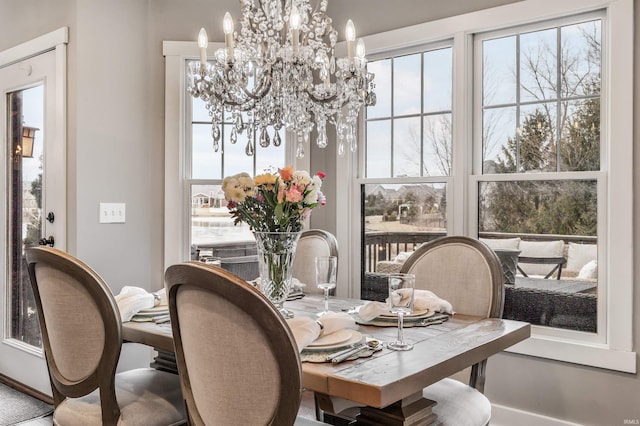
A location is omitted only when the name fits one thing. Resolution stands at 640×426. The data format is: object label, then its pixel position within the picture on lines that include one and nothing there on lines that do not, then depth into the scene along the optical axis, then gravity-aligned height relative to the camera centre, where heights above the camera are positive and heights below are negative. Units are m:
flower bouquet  1.99 -0.03
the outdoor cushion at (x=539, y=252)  2.71 -0.23
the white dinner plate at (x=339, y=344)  1.57 -0.41
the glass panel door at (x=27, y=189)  3.28 +0.10
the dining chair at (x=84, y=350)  1.75 -0.49
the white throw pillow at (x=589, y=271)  2.60 -0.31
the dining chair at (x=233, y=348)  1.23 -0.34
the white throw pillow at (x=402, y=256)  3.24 -0.30
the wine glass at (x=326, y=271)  2.02 -0.25
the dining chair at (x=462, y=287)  1.87 -0.35
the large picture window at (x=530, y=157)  2.50 +0.26
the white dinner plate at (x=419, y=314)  2.00 -0.41
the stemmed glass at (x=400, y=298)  1.64 -0.28
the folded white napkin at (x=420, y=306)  1.94 -0.38
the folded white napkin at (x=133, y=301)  2.05 -0.38
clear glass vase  2.01 -0.21
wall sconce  3.55 +0.43
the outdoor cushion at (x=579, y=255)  2.60 -0.24
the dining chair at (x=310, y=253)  2.90 -0.25
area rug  3.06 -1.20
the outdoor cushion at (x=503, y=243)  2.84 -0.19
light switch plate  3.25 -0.05
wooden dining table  1.35 -0.44
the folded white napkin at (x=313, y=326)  1.59 -0.37
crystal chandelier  2.33 +0.56
